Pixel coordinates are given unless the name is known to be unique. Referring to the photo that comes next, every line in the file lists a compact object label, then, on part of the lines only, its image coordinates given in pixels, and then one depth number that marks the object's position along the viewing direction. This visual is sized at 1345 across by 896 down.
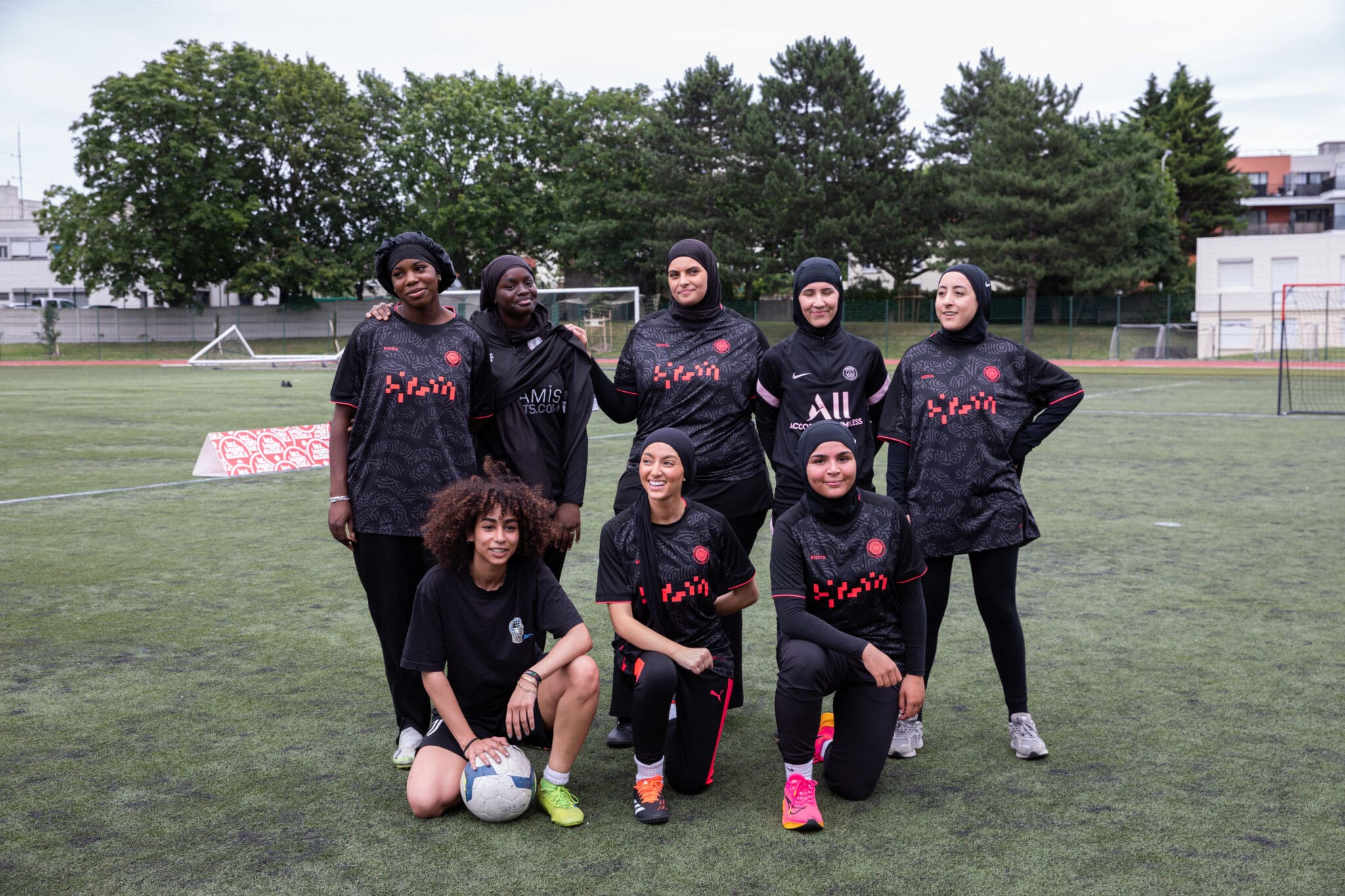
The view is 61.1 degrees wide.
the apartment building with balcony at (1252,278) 41.75
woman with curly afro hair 3.60
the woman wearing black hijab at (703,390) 4.32
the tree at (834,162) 45.19
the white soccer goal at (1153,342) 39.88
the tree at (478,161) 51.69
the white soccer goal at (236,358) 37.55
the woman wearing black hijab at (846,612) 3.67
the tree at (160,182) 47.41
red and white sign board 11.30
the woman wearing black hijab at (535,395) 4.23
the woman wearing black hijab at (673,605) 3.68
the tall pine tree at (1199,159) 61.72
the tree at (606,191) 49.97
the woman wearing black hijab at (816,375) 4.27
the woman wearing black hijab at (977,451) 4.05
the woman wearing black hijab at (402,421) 3.97
